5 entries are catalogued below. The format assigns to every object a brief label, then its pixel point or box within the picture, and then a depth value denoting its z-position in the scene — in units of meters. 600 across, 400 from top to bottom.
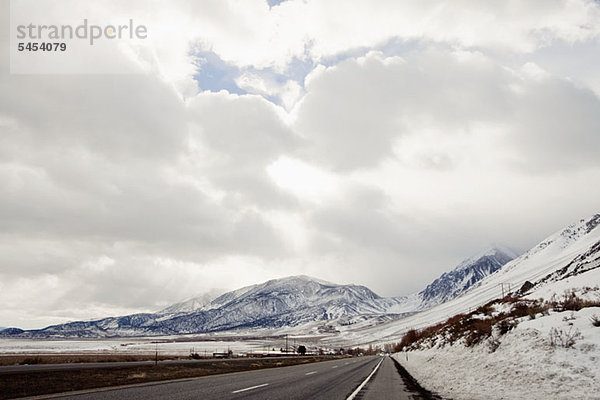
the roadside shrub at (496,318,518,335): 15.63
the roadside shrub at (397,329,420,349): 86.25
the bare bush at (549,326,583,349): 11.49
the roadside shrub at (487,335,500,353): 15.35
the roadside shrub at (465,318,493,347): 17.41
